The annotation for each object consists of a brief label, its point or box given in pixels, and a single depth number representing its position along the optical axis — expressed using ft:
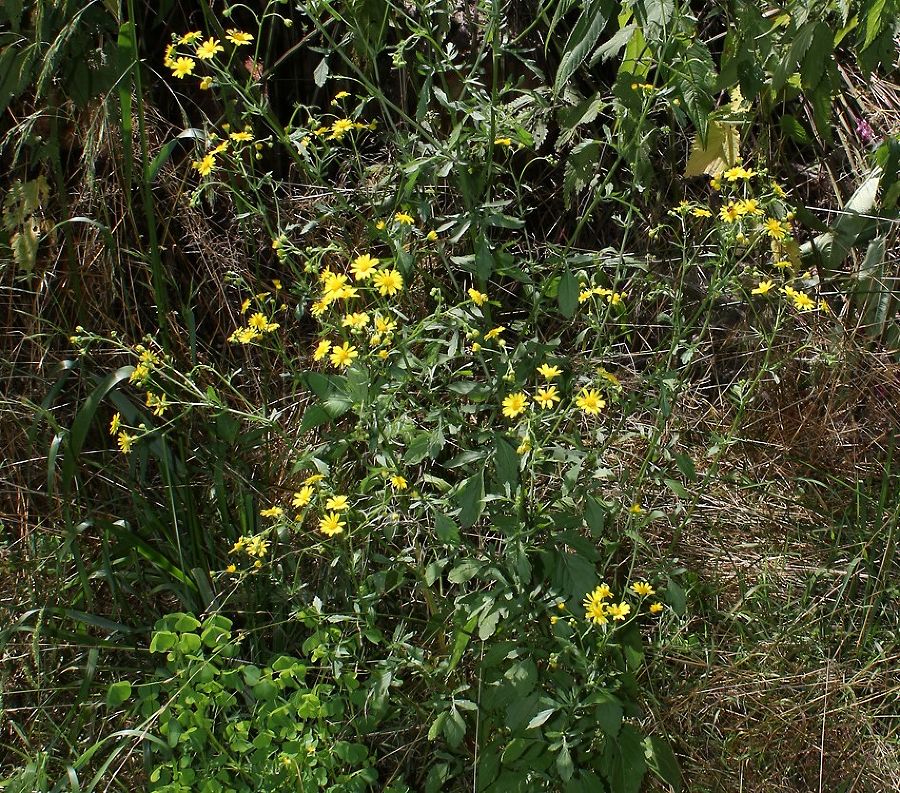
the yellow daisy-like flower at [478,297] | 5.77
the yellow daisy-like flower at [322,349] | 5.32
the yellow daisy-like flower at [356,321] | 5.41
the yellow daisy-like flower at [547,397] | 5.12
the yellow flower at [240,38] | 6.15
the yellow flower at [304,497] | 5.67
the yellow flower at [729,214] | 5.77
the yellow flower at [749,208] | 5.70
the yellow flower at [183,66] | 6.16
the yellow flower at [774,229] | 5.60
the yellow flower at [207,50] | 5.95
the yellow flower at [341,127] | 6.11
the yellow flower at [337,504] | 5.64
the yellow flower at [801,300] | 5.62
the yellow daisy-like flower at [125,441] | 6.20
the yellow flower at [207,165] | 6.27
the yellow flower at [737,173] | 6.09
